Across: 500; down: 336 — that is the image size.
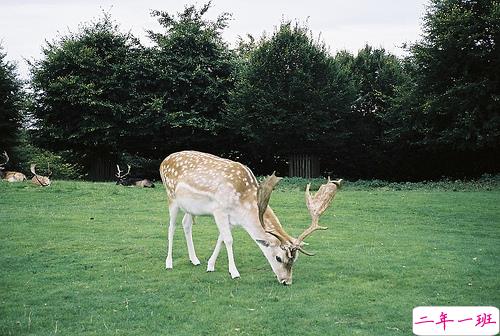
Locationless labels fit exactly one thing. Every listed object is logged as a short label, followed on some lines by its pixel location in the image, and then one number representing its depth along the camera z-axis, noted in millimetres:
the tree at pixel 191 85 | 29453
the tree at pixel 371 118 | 31094
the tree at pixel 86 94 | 28781
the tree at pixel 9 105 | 30781
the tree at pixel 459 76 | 24391
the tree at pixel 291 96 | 27562
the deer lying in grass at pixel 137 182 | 23094
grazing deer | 8367
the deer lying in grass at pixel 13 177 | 23188
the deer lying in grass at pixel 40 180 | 20972
